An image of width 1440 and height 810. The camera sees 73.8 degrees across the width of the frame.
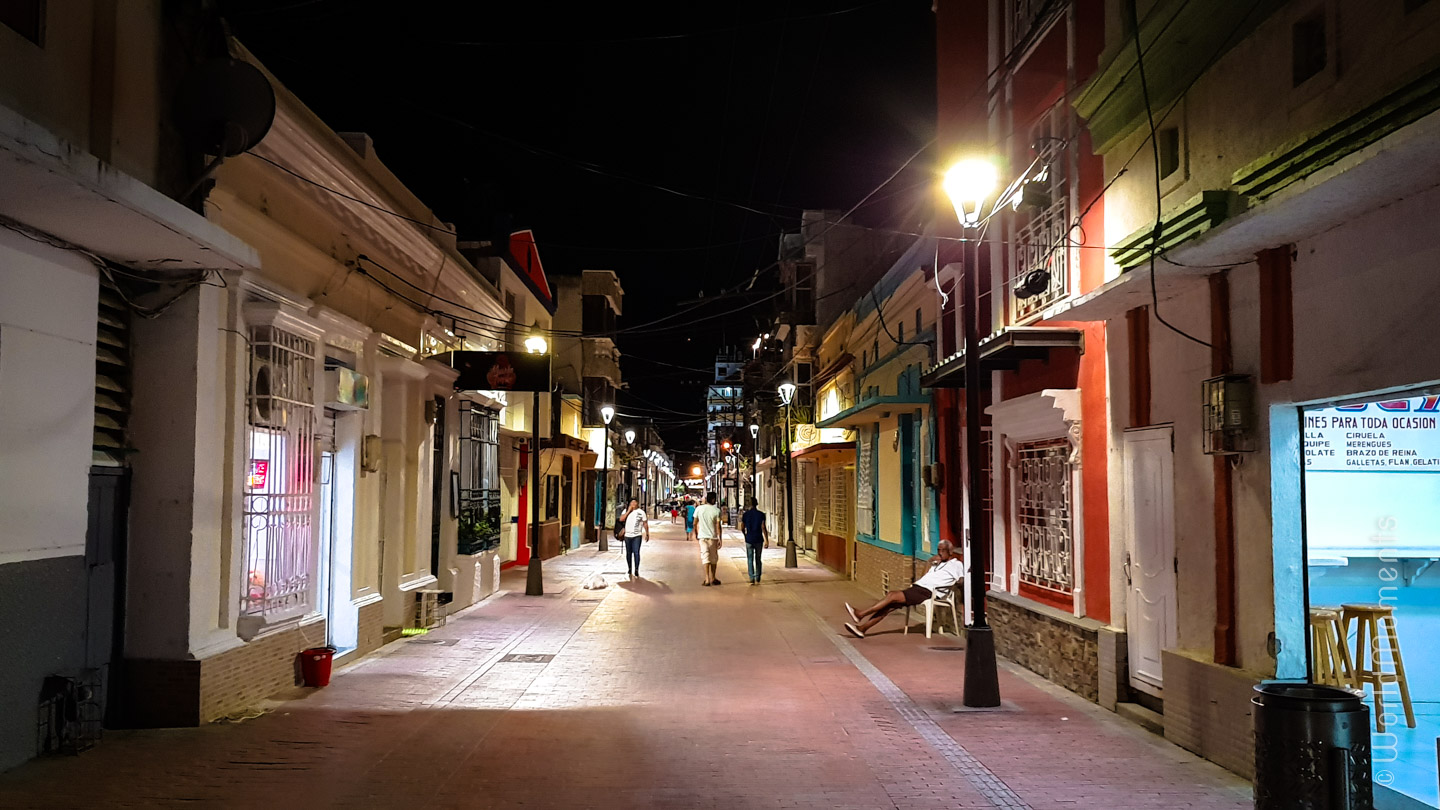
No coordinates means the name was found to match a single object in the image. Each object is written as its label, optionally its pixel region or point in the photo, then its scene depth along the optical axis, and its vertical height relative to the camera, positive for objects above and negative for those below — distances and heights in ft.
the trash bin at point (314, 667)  31.35 -6.48
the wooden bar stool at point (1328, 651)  22.00 -4.21
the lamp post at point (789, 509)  78.67 -3.29
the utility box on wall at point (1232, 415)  22.65 +1.27
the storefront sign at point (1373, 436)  21.74 +0.72
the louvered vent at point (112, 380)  25.09 +2.39
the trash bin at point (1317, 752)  15.64 -4.68
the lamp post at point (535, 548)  59.52 -5.08
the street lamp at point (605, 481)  94.94 -1.54
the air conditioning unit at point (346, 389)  33.81 +2.85
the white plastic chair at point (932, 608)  43.88 -6.46
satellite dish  25.61 +9.77
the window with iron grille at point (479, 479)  52.42 -0.56
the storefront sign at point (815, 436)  74.43 +2.66
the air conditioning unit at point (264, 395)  29.22 +2.27
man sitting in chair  42.83 -5.24
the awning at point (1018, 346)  33.37 +4.37
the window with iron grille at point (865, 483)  66.90 -1.06
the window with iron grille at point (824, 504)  90.58 -3.42
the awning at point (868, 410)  52.52 +3.52
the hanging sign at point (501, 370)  47.06 +4.88
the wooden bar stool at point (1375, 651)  21.86 -4.19
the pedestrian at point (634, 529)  68.95 -4.45
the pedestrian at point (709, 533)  67.10 -4.55
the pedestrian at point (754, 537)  67.67 -4.88
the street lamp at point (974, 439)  29.43 +0.95
